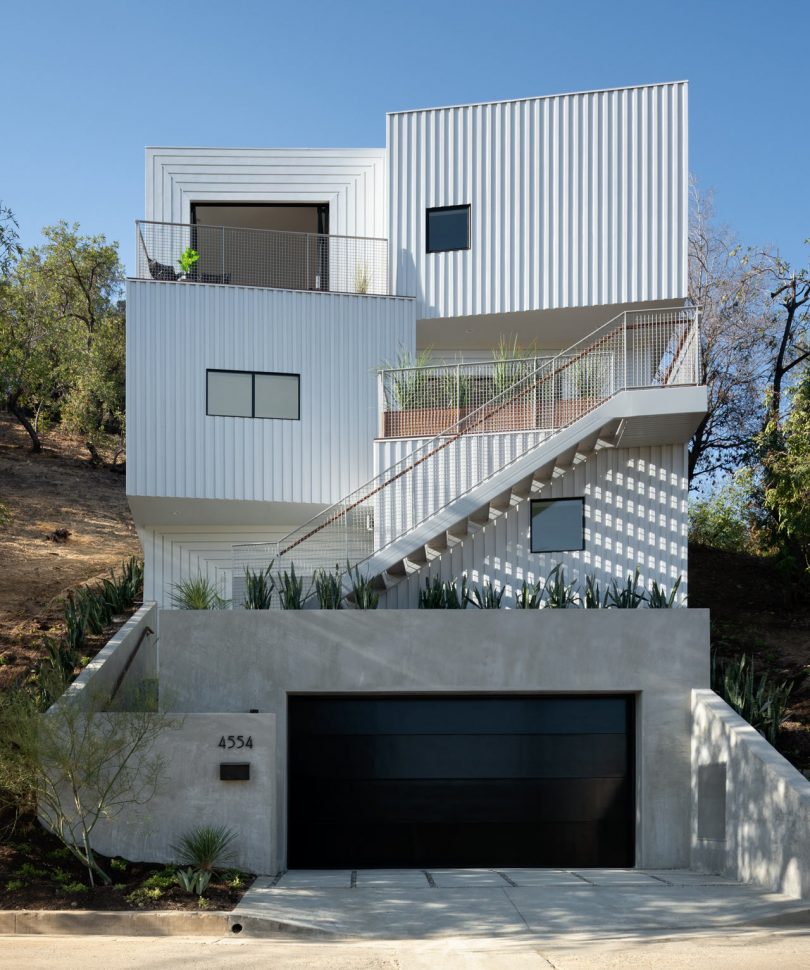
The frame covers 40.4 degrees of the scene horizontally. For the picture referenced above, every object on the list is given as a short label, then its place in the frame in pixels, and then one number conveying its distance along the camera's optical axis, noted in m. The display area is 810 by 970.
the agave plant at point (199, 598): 17.00
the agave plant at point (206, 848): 13.70
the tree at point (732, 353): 29.39
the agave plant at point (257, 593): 16.86
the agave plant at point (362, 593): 16.97
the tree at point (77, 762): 12.84
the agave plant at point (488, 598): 17.75
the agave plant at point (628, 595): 17.75
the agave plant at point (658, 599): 17.45
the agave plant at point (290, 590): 16.88
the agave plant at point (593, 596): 17.30
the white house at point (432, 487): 16.17
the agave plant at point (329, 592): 16.95
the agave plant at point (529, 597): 17.45
